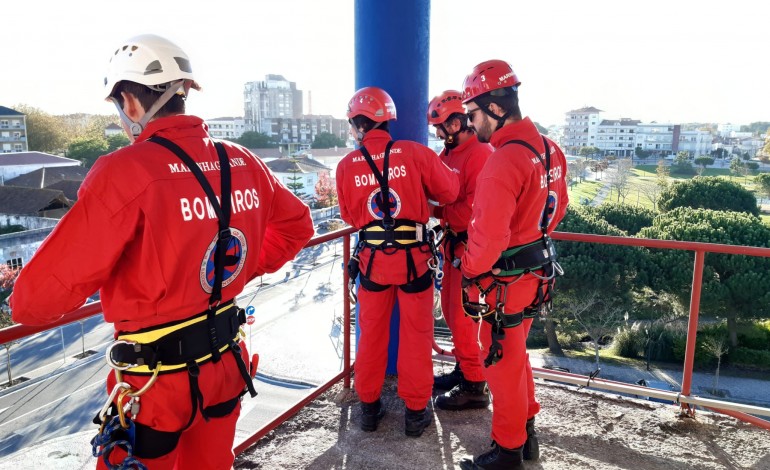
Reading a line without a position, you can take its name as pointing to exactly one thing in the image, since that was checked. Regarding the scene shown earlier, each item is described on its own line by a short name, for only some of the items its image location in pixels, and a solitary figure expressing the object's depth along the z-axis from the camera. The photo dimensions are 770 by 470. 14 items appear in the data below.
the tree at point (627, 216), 30.77
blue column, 4.07
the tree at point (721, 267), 21.48
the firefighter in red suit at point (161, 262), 1.61
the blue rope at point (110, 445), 1.71
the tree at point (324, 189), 37.91
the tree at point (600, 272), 23.56
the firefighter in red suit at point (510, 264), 2.96
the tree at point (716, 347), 20.04
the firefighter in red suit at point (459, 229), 3.98
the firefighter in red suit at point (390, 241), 3.51
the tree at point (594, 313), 23.72
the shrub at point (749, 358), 22.14
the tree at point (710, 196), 35.16
